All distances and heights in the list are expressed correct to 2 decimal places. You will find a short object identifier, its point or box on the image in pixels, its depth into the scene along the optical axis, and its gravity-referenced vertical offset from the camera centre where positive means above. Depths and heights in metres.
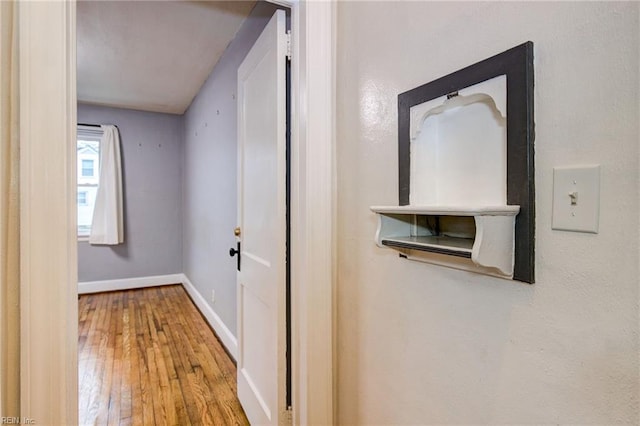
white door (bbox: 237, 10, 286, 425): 1.45 -0.07
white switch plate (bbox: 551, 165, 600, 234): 0.56 +0.02
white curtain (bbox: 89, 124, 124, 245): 4.39 +0.17
